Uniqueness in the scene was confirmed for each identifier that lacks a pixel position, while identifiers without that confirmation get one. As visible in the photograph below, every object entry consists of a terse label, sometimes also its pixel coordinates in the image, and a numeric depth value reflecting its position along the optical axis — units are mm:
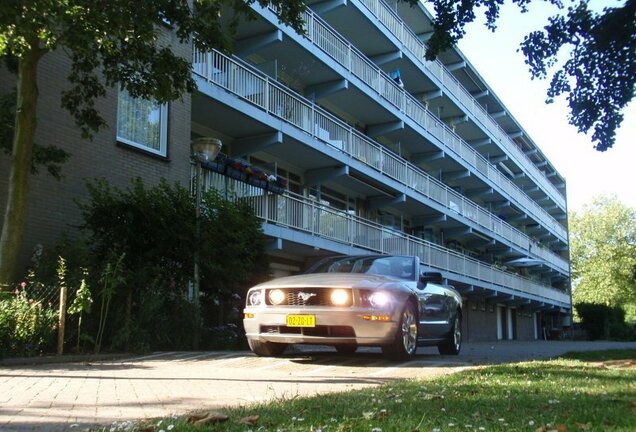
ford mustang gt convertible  8102
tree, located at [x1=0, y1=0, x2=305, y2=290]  7957
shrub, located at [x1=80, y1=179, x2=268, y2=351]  9977
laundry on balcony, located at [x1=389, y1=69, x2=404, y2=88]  27689
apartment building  14328
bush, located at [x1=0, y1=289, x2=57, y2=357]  8234
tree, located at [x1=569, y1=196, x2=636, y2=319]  64250
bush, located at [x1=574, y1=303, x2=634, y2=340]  49062
